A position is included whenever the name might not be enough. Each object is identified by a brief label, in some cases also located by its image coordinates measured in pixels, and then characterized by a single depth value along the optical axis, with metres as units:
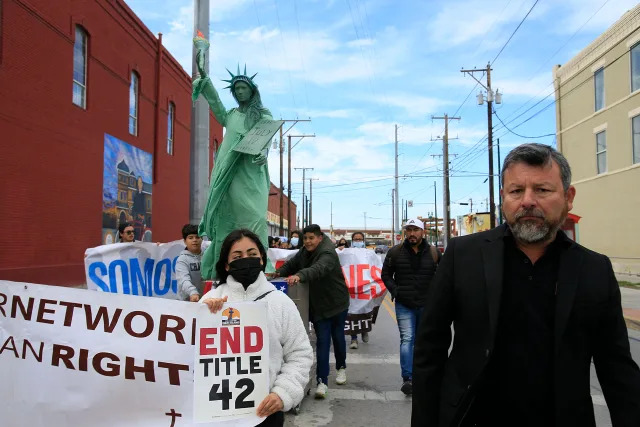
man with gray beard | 1.81
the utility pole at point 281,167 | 37.21
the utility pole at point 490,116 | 27.20
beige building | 19.72
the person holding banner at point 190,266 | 5.02
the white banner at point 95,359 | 2.74
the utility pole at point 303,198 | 63.67
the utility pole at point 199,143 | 7.26
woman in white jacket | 2.54
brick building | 11.46
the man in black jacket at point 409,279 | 5.75
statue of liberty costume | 5.26
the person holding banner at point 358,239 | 12.30
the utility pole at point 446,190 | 36.53
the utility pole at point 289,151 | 44.31
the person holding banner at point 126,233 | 6.56
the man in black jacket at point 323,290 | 5.49
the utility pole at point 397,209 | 52.75
